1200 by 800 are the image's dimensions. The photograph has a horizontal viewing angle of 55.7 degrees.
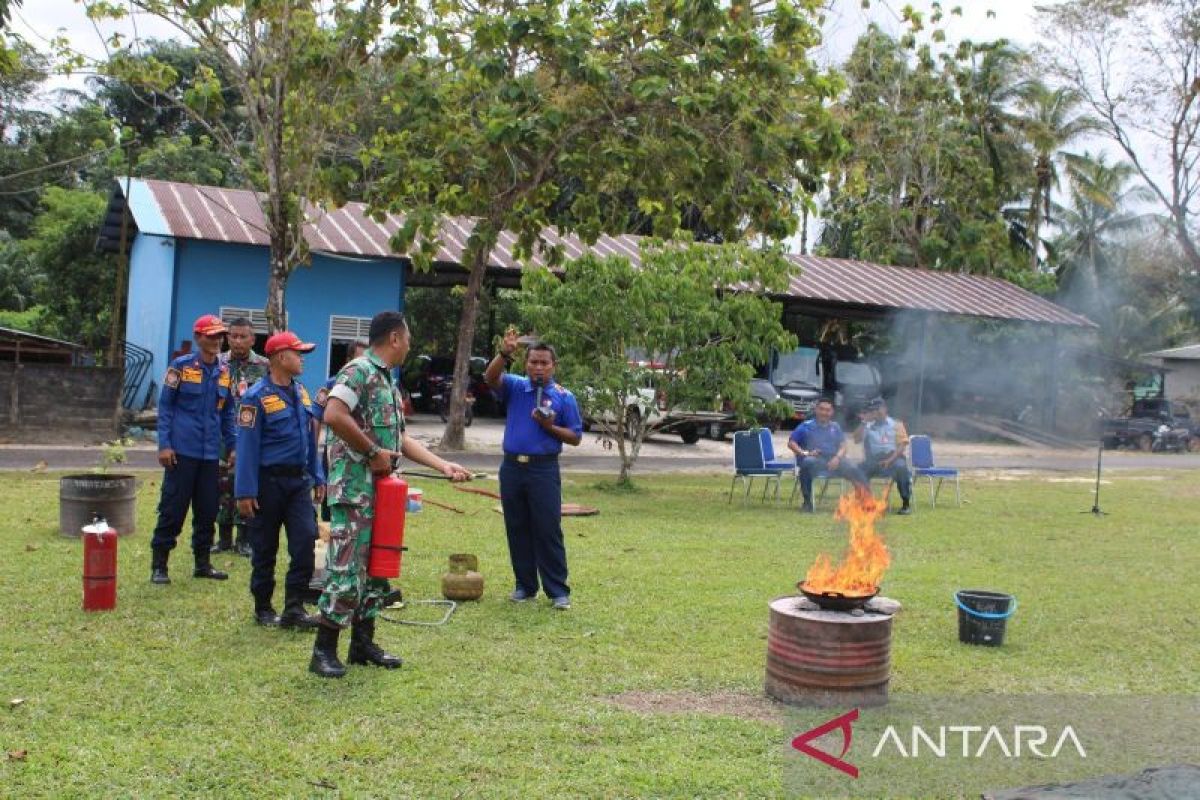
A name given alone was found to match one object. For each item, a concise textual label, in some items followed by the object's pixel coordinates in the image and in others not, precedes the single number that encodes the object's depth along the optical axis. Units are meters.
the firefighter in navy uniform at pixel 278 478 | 6.41
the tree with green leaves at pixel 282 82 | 13.40
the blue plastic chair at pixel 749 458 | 14.50
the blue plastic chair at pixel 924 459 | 15.16
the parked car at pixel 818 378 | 29.05
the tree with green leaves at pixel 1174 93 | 32.19
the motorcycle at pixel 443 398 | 26.78
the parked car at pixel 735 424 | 26.61
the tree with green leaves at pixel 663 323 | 14.08
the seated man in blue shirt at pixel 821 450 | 13.70
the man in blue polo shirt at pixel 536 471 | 7.42
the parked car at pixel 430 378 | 27.52
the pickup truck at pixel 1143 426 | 30.58
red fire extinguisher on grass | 6.63
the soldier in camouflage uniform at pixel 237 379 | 8.02
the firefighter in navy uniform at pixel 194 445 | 7.53
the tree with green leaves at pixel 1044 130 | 38.22
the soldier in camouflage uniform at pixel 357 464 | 5.39
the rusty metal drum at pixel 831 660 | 5.34
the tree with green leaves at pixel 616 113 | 13.13
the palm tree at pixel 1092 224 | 41.44
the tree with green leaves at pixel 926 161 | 33.97
